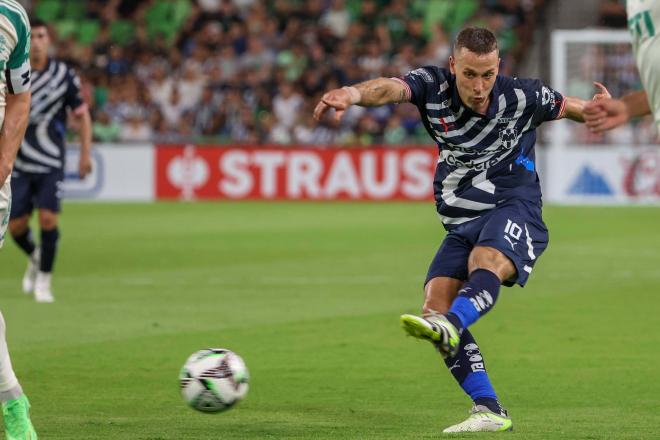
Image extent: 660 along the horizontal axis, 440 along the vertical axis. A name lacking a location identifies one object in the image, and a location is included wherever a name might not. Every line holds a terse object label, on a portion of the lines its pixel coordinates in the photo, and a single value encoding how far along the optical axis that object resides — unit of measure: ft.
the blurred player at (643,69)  34.76
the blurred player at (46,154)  79.56
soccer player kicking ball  42.42
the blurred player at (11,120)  38.01
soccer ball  41.93
